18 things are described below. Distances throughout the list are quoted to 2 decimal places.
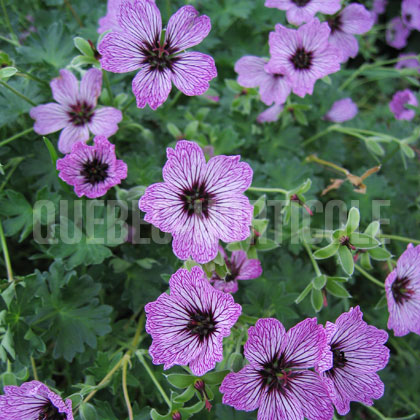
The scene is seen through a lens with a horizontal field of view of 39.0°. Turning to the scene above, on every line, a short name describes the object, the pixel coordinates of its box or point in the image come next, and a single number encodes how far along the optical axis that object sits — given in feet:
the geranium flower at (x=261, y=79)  0.74
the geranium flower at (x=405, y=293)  0.62
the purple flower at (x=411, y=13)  1.12
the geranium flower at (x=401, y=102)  0.96
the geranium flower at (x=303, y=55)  0.69
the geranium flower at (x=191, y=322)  0.54
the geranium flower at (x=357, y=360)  0.56
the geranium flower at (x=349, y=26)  0.76
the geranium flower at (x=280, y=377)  0.54
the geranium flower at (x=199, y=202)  0.56
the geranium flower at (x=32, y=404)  0.54
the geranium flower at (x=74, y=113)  0.67
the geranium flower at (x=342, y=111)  0.92
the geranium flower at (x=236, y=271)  0.63
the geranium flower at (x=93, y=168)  0.62
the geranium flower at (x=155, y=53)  0.59
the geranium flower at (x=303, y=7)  0.69
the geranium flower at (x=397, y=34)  1.31
